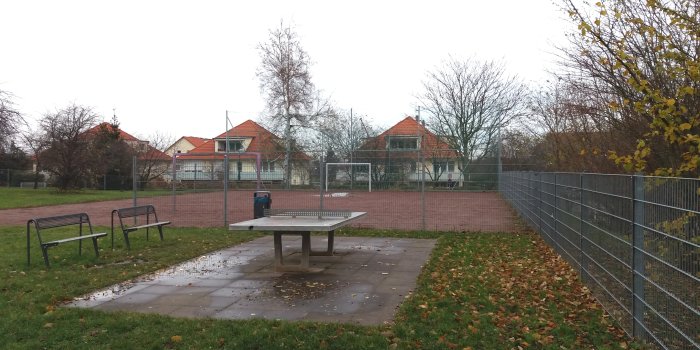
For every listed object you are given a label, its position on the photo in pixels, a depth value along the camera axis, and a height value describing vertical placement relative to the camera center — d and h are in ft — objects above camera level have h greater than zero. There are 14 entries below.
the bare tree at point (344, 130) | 90.81 +9.54
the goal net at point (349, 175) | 53.36 +0.17
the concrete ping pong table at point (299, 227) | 26.68 -2.42
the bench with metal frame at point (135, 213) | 34.22 -2.42
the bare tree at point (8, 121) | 93.61 +9.35
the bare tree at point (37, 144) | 124.57 +7.92
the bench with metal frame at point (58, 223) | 27.89 -2.52
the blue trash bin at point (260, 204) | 43.91 -2.19
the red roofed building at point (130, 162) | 140.67 +4.37
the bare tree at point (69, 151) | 114.32 +5.38
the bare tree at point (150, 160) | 145.22 +4.33
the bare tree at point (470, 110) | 119.25 +14.77
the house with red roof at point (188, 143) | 257.55 +15.87
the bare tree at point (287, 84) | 135.23 +22.67
